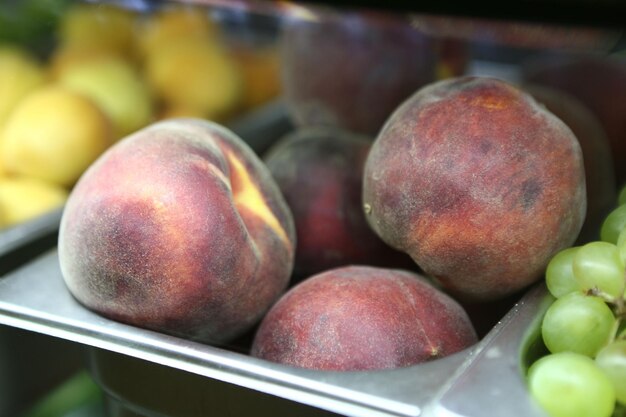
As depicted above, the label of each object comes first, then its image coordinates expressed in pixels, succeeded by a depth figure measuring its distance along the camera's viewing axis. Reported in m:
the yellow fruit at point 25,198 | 0.44
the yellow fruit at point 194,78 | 0.55
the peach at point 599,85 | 0.48
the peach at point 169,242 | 0.33
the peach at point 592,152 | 0.41
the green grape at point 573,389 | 0.28
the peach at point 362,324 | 0.32
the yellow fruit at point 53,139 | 0.47
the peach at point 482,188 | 0.33
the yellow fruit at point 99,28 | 0.57
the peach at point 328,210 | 0.40
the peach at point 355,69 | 0.49
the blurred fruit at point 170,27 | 0.57
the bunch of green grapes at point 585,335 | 0.28
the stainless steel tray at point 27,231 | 0.41
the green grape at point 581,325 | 0.30
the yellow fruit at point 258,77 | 0.58
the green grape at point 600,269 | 0.31
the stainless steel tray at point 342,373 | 0.29
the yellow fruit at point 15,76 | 0.51
